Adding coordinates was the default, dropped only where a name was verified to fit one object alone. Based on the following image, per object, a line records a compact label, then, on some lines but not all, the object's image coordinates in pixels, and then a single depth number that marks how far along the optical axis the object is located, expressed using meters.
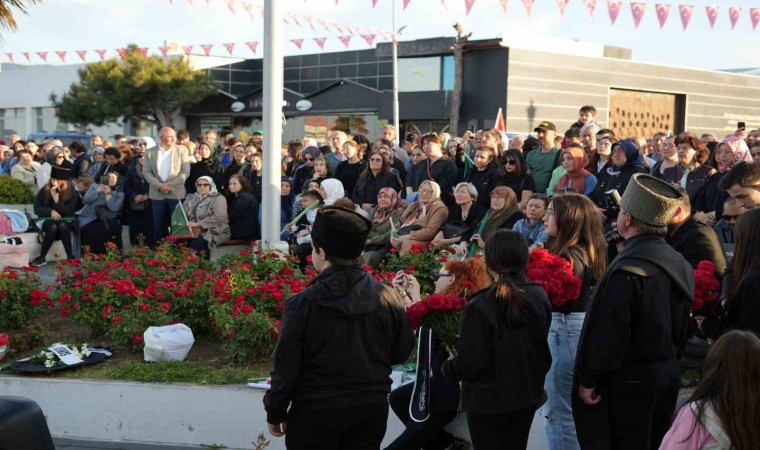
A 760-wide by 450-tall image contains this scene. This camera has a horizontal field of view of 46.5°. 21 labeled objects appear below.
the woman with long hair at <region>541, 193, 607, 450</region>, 5.14
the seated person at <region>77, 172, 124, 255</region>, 14.02
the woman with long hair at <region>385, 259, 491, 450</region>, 5.16
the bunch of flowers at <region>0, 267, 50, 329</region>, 8.46
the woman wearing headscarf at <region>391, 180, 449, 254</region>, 10.22
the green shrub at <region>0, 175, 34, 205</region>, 15.66
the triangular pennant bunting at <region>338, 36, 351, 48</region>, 28.84
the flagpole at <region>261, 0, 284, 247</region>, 9.20
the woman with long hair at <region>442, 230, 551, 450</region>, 4.43
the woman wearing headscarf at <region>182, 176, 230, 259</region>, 12.24
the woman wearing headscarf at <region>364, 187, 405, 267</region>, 10.56
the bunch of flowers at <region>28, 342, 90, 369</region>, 7.29
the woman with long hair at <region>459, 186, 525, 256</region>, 9.41
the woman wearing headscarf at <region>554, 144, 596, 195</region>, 10.08
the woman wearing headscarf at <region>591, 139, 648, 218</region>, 9.84
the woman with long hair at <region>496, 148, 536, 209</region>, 10.54
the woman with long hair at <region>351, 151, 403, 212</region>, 11.95
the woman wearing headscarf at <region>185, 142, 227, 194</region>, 13.84
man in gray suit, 13.45
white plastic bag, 7.39
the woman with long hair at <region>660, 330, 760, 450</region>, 3.22
